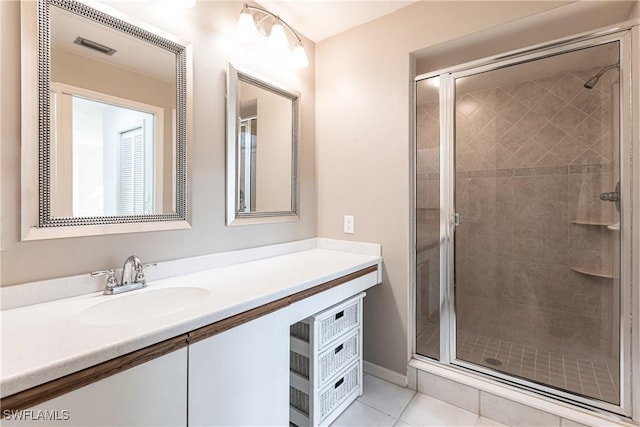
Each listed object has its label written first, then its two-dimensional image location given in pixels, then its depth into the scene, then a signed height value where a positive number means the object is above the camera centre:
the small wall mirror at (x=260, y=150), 1.67 +0.40
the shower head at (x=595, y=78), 1.47 +0.72
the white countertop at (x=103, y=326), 0.68 -0.33
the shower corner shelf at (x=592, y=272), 1.58 -0.34
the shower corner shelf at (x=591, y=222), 1.58 -0.06
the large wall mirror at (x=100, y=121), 1.06 +0.38
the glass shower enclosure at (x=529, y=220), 1.52 -0.05
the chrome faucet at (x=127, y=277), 1.17 -0.26
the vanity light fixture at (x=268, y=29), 1.63 +1.08
